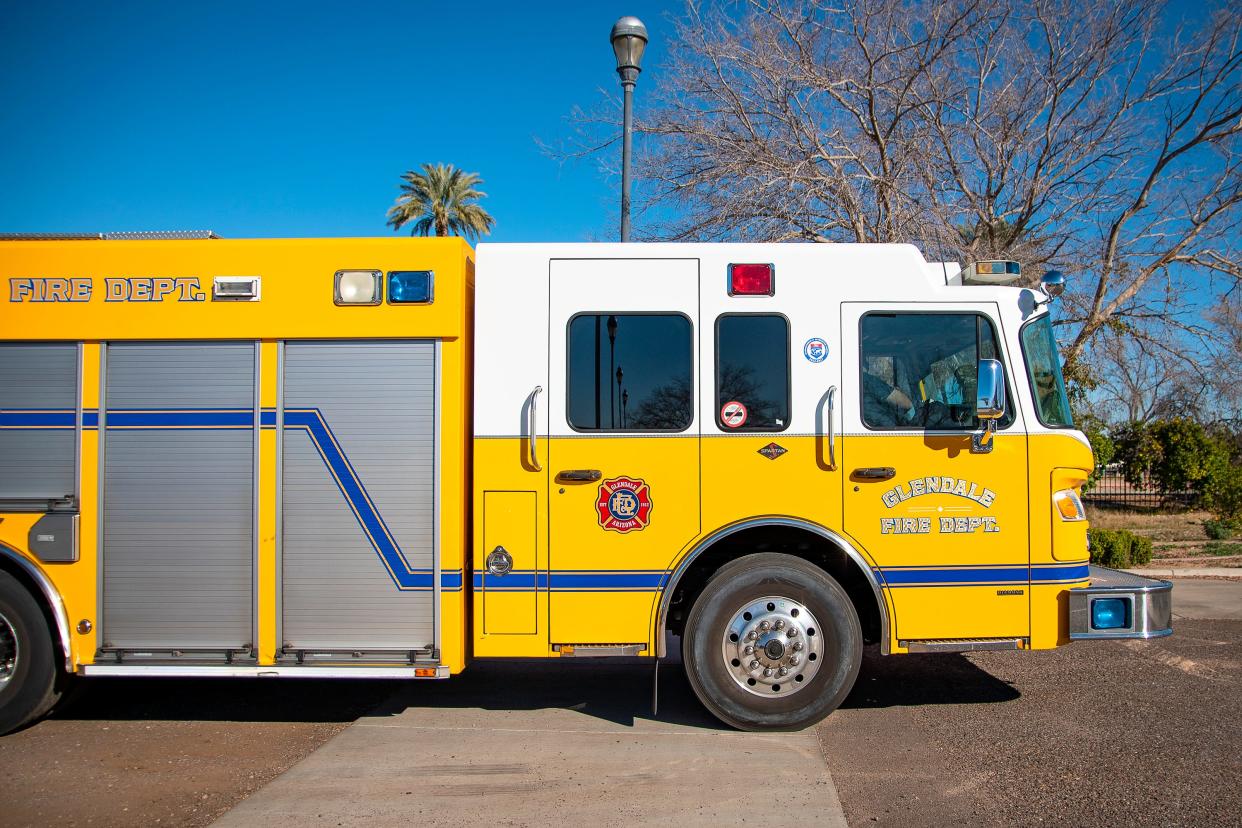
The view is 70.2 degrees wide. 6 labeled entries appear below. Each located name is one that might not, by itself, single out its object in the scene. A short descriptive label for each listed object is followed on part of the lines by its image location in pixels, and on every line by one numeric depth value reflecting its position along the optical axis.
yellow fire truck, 5.15
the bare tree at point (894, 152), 11.28
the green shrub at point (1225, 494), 14.60
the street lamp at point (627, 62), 8.39
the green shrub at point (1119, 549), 10.37
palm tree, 34.09
